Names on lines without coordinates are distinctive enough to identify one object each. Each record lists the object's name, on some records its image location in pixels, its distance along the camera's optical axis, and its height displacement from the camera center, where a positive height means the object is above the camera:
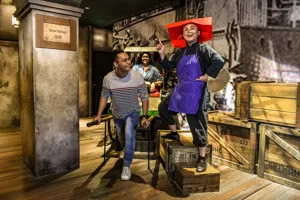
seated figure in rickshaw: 5.66 +0.20
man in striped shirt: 3.62 -0.27
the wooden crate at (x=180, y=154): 3.76 -1.11
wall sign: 3.60 +0.70
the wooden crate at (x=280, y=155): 3.47 -1.05
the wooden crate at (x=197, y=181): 3.23 -1.30
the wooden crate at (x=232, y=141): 3.96 -0.99
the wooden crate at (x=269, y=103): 3.48 -0.30
